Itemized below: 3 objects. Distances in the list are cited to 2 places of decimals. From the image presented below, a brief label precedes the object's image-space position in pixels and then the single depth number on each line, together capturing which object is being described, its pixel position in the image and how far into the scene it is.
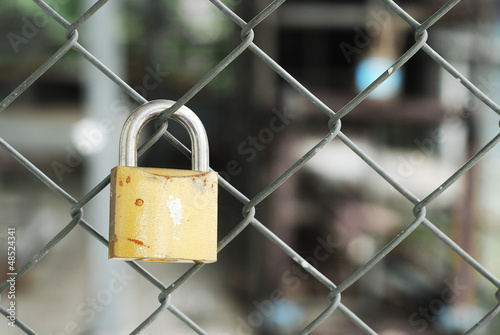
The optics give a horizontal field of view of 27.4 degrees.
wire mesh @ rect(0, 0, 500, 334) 0.41
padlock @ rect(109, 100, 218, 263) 0.38
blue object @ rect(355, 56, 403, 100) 1.64
